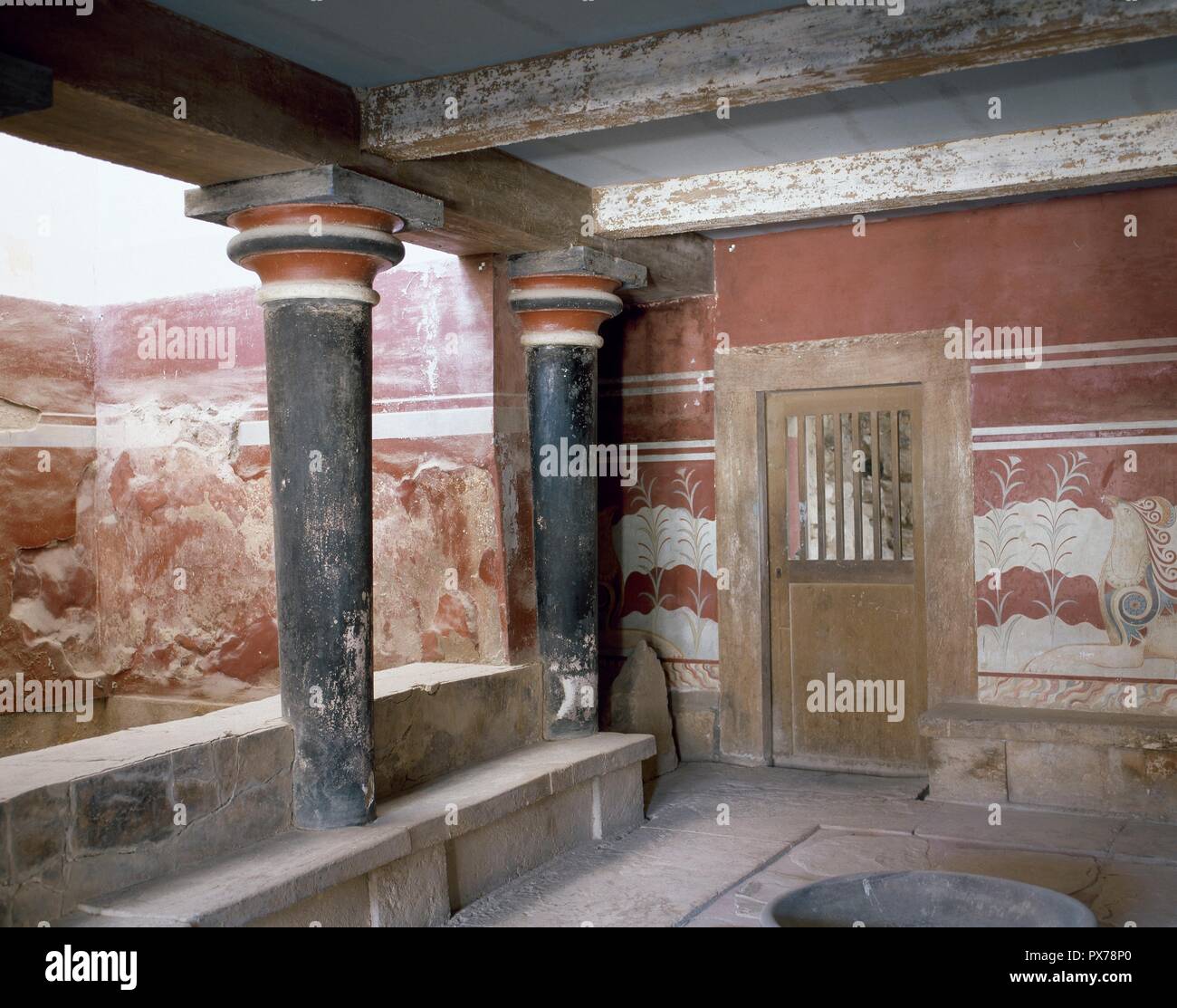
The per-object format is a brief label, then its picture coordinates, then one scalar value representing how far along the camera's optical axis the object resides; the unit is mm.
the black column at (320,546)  3980
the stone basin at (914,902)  2729
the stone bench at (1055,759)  5109
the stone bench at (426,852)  3301
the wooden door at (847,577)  5996
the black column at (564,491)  5383
